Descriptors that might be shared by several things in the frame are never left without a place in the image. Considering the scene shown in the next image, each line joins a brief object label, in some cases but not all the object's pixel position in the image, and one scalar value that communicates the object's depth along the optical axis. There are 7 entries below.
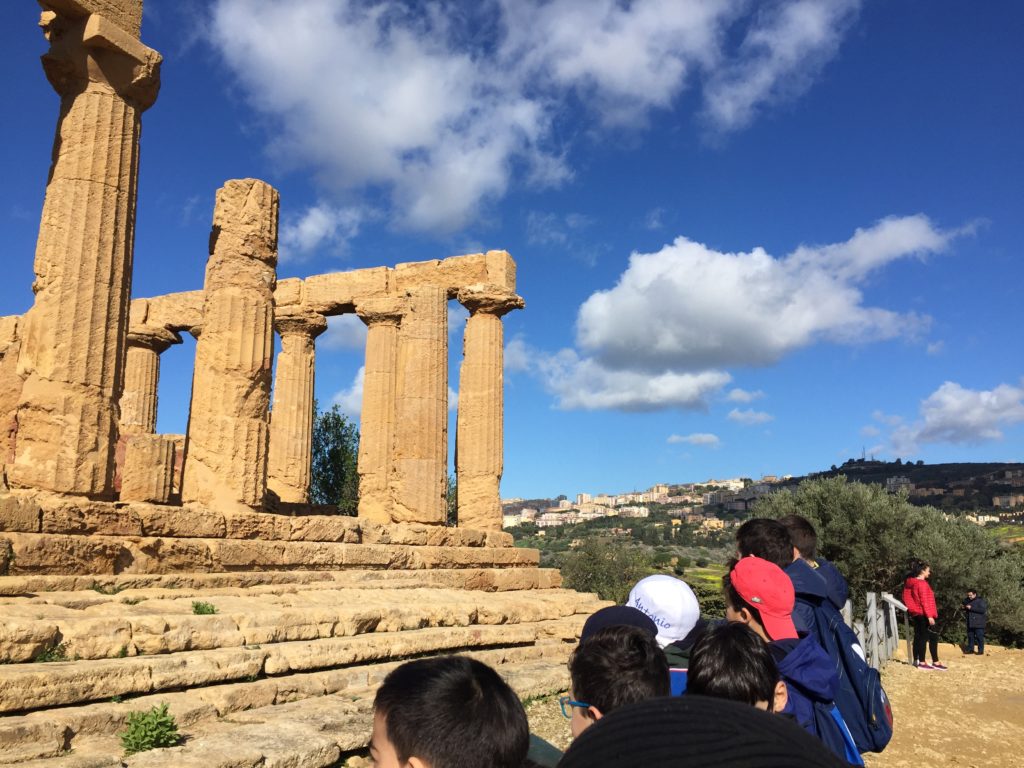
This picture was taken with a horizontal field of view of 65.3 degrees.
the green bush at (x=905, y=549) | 20.98
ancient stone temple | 5.67
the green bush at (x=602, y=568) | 30.99
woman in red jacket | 12.59
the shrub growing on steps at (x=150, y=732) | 4.87
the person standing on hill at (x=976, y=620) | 15.61
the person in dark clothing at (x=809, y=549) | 3.96
